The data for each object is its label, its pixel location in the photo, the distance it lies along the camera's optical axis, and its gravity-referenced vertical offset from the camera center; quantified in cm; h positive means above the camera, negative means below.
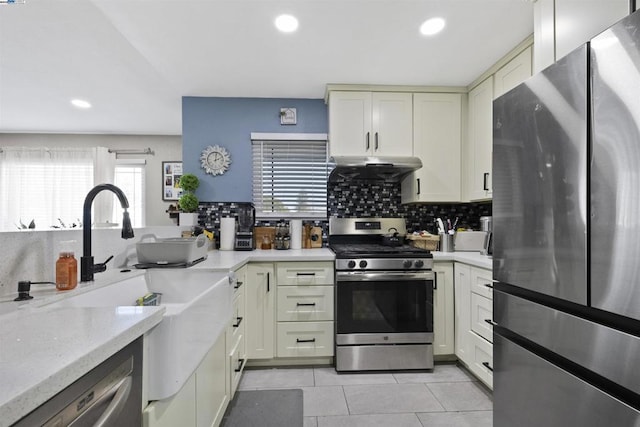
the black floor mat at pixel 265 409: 176 -119
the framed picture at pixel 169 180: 477 +57
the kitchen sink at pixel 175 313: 80 -36
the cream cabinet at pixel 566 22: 106 +76
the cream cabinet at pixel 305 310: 237 -73
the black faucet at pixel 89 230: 126 -6
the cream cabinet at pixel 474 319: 196 -73
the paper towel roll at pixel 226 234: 275 -16
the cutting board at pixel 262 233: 290 -16
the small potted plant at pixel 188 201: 279 +14
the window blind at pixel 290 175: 300 +40
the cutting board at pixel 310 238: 291 -21
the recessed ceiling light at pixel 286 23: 185 +120
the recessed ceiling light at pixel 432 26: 189 +120
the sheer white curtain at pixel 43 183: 457 +51
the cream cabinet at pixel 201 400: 83 -69
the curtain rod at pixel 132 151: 471 +101
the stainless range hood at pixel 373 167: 257 +42
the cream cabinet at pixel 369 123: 273 +83
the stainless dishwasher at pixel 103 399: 49 -34
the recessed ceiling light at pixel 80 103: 338 +129
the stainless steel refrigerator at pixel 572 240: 83 -8
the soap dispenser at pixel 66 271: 110 -20
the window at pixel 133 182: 478 +54
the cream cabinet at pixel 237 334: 180 -76
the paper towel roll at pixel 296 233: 280 -16
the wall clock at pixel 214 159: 296 +55
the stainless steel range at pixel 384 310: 231 -72
